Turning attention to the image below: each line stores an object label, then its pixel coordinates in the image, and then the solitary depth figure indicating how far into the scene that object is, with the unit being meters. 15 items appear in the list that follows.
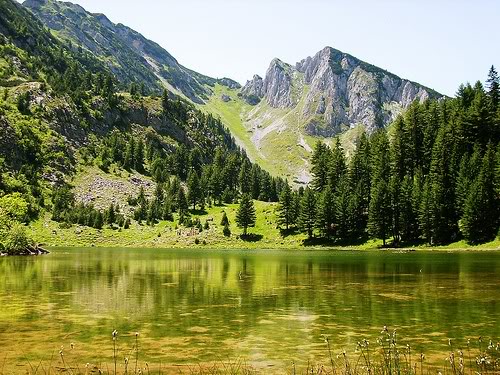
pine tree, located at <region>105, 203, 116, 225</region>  179.88
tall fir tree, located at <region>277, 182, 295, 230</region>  152.62
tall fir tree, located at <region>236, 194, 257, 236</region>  158.62
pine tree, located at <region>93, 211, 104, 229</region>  174.00
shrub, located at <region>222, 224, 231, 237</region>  159.50
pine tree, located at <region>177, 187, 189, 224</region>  188.25
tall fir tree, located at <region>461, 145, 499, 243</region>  103.81
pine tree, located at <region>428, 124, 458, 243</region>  113.19
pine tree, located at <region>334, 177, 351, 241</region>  135.38
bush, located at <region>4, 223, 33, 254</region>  97.25
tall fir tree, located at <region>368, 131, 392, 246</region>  124.12
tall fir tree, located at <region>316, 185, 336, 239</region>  137.50
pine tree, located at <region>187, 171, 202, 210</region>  196.12
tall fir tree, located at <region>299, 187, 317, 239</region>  142.50
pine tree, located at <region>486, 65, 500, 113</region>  141.12
